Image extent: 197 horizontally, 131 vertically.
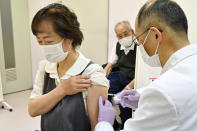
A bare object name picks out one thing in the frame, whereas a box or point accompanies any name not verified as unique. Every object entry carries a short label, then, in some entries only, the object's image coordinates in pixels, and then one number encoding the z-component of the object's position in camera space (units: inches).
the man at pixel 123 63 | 93.8
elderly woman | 46.9
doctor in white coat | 29.3
